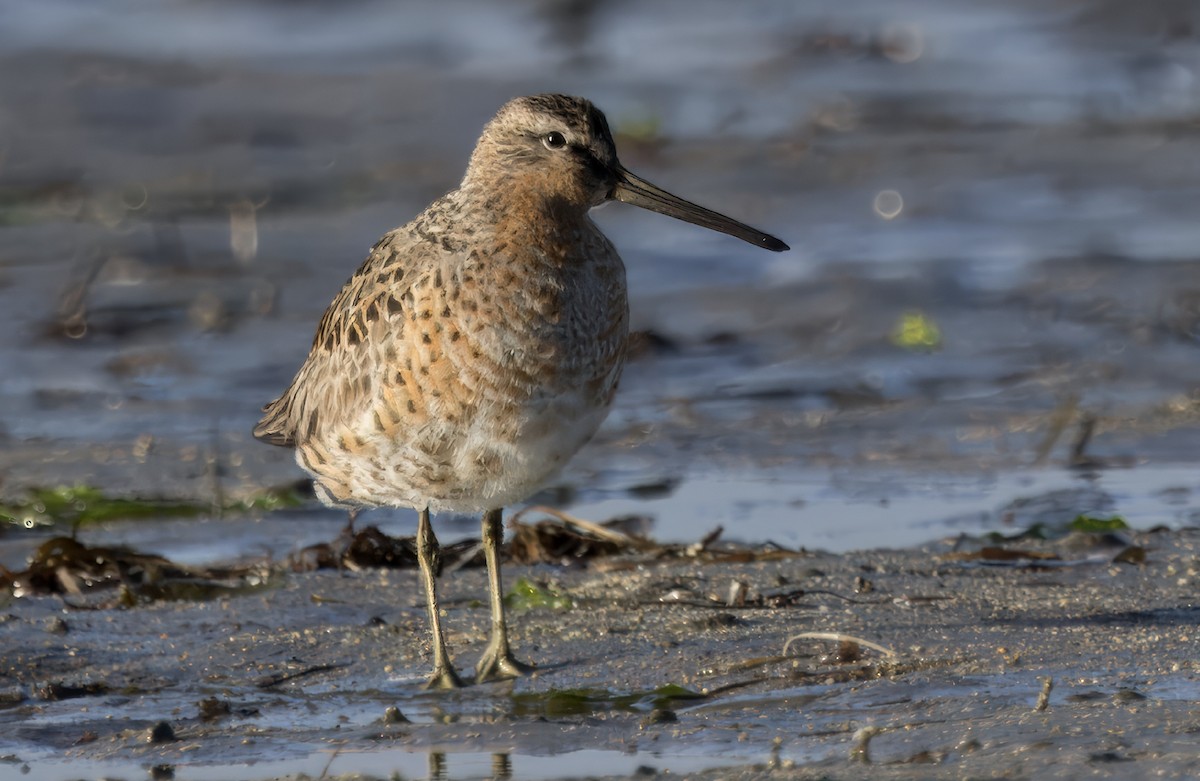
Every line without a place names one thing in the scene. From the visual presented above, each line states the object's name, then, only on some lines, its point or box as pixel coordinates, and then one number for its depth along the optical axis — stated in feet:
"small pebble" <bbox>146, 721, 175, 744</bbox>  31.63
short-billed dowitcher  34.81
